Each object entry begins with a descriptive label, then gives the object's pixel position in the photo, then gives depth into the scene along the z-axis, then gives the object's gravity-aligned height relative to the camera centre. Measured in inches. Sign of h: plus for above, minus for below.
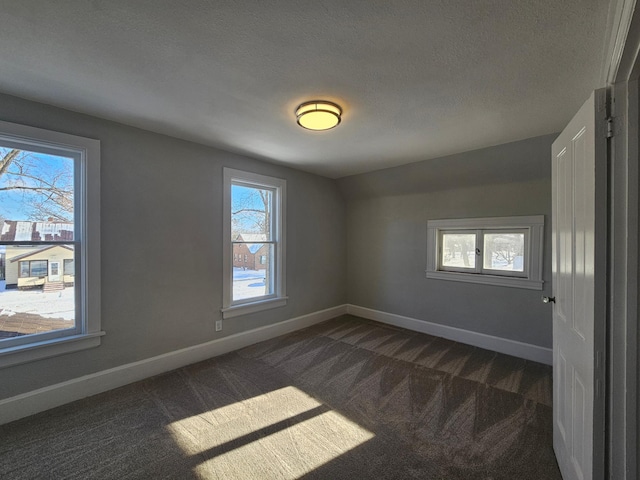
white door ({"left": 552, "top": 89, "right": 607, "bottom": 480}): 45.2 -9.5
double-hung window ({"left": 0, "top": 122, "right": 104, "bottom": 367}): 80.4 -1.5
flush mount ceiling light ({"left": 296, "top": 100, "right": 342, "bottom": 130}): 79.9 +37.3
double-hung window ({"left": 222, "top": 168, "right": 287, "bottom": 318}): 128.1 -1.2
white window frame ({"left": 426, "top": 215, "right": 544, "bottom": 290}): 121.3 -5.0
